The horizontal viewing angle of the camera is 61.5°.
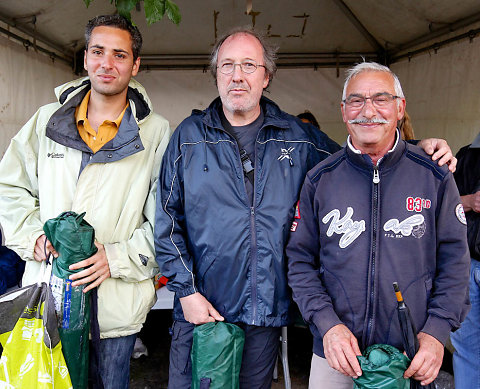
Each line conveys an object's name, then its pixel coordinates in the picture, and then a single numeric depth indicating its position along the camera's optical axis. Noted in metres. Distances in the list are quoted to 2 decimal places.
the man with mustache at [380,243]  1.49
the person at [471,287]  2.30
